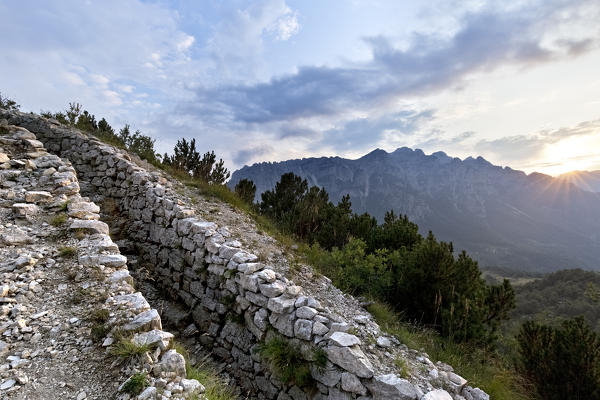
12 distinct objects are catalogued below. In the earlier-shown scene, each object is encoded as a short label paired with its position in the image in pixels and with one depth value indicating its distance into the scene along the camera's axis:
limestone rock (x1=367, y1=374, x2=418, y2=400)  3.20
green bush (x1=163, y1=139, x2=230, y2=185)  12.35
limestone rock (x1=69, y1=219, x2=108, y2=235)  4.88
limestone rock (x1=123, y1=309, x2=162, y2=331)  3.14
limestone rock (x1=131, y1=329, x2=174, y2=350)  2.99
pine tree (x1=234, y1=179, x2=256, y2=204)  11.84
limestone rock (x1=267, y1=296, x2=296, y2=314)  4.35
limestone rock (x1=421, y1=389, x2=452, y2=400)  3.19
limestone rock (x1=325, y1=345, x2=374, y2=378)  3.48
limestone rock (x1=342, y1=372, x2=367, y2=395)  3.42
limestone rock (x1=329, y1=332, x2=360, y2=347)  3.69
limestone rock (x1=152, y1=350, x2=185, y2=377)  2.77
